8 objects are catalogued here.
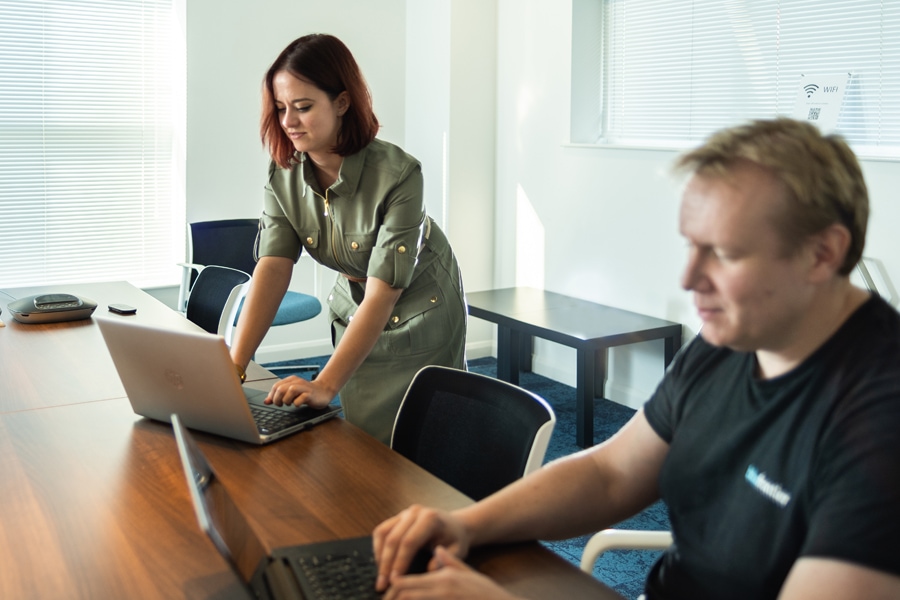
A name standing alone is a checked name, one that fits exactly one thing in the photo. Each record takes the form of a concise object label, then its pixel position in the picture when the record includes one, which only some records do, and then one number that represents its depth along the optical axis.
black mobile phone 3.11
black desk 4.07
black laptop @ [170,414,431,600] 1.22
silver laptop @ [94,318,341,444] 1.70
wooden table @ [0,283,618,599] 1.31
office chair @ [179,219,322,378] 4.45
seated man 1.03
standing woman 2.21
